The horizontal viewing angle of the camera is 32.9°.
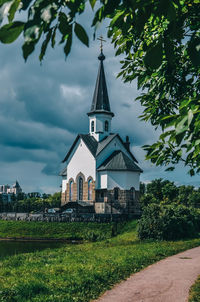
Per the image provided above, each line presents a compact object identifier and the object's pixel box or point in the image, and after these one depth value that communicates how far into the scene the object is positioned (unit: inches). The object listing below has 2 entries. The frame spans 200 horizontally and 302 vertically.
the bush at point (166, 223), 825.5
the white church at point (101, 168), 1576.0
